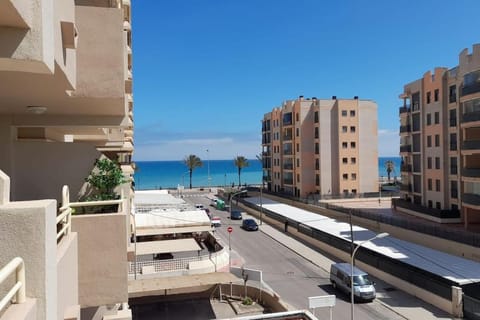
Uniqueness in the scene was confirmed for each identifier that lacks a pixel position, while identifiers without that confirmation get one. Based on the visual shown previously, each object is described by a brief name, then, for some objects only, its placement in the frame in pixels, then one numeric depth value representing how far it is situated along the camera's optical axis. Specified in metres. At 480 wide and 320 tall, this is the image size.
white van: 23.08
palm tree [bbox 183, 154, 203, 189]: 102.88
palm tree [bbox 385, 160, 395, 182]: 102.74
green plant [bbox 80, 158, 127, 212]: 8.94
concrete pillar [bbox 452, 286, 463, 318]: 20.53
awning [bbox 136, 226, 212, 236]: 26.10
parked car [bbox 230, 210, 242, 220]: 55.31
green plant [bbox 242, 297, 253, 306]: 23.28
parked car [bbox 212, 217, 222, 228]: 49.13
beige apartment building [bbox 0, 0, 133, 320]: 3.65
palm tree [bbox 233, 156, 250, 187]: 98.03
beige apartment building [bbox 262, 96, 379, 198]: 61.12
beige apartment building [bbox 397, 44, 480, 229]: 34.38
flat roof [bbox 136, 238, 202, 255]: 24.33
